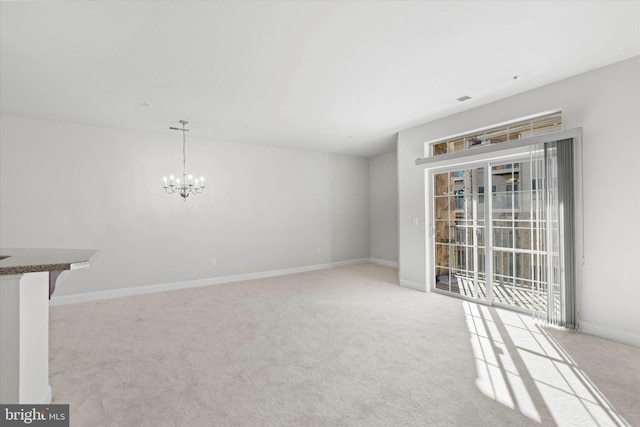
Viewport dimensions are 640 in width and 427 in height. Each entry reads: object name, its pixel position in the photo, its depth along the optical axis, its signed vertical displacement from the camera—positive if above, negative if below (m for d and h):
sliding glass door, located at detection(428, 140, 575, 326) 3.39 -0.21
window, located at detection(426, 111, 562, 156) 3.66 +1.13
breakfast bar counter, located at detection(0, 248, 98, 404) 1.70 -0.61
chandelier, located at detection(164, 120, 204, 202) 5.14 +0.63
